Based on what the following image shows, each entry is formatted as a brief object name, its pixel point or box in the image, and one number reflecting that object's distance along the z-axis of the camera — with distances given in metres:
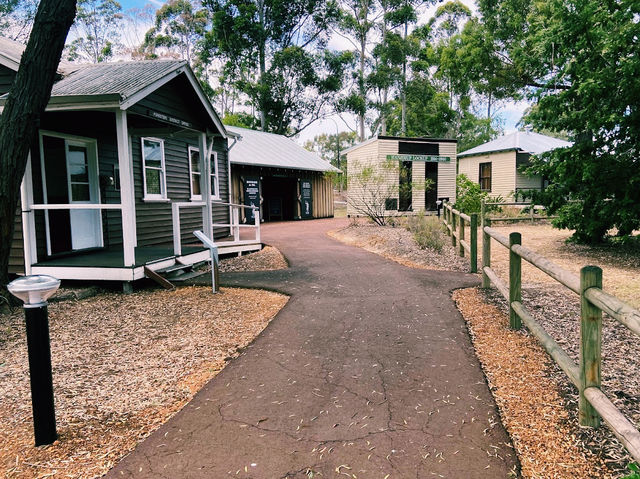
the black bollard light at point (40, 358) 2.91
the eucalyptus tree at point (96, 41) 37.31
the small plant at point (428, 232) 11.30
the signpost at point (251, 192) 20.05
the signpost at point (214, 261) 7.39
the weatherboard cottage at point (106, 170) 7.27
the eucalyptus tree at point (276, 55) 32.12
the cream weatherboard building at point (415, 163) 21.25
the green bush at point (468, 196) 20.33
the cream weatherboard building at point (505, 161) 25.77
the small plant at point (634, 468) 2.26
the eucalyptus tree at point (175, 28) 37.28
